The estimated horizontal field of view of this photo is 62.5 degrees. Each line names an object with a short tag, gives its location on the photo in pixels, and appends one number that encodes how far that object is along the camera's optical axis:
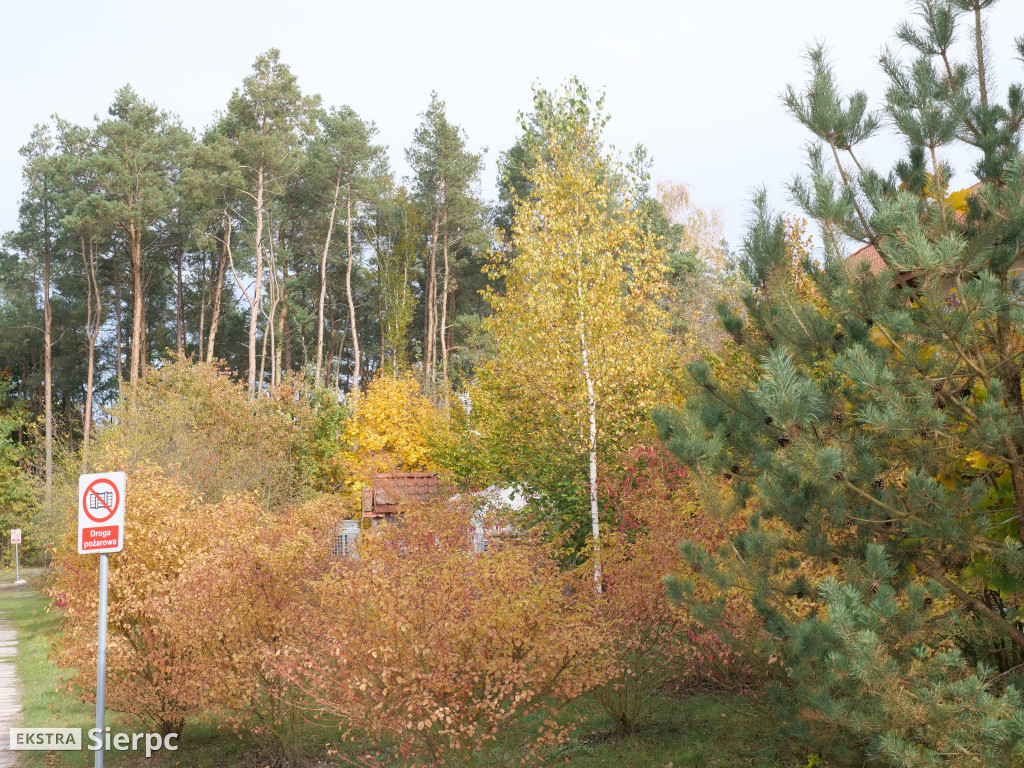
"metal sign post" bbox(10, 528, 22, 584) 29.36
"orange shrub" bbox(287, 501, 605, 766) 6.01
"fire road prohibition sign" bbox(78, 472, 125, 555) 7.03
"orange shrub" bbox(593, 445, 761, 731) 8.10
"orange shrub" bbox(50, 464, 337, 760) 8.20
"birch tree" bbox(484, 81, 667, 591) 12.98
